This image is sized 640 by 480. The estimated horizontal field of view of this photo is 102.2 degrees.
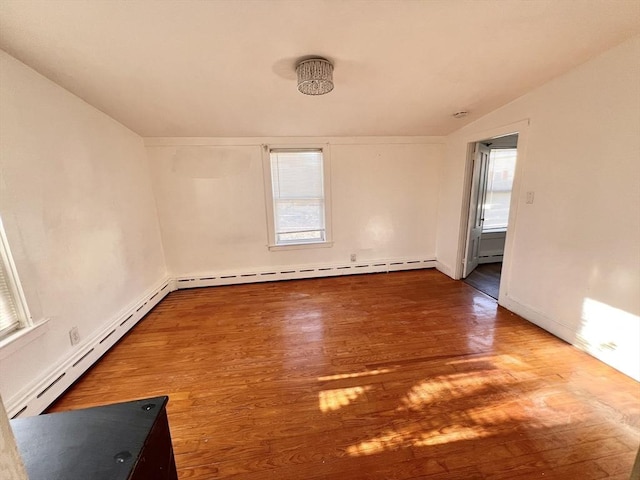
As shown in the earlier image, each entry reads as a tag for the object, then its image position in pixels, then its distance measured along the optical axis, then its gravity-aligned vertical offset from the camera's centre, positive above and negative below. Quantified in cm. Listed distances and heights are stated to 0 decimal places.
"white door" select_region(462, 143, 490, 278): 341 -24
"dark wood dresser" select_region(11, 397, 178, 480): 54 -56
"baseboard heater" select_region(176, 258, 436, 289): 372 -122
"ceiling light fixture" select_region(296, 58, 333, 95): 192 +86
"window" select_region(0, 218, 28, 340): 157 -61
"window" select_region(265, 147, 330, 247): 363 -7
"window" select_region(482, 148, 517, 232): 421 -6
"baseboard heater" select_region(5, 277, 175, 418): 159 -123
